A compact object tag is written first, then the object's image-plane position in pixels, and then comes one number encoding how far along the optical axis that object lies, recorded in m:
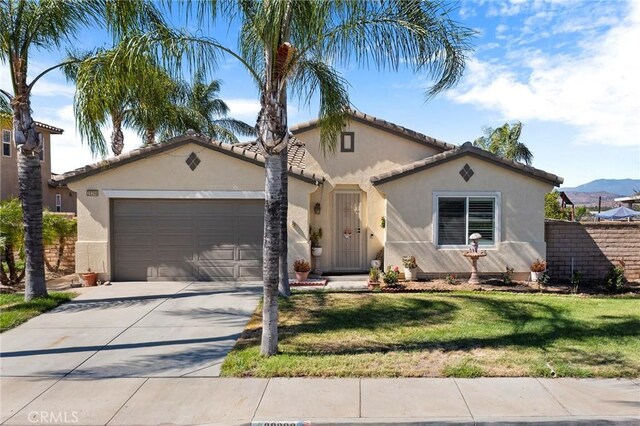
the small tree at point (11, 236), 11.66
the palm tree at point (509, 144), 29.41
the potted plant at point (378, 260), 13.01
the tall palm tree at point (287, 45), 6.39
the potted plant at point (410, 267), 12.22
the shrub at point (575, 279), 11.96
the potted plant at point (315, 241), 13.03
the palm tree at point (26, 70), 8.94
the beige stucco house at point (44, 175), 23.78
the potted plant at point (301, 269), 12.18
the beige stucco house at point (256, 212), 12.26
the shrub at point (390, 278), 11.51
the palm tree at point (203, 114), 17.53
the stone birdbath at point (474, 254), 11.77
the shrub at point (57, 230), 12.67
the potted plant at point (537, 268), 12.12
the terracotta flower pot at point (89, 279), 11.88
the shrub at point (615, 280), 11.75
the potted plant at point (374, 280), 11.58
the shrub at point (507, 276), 12.03
